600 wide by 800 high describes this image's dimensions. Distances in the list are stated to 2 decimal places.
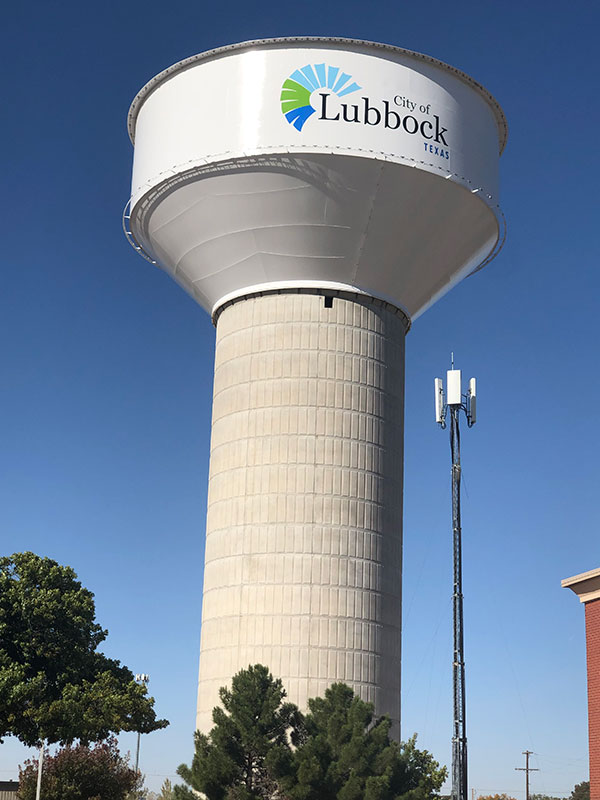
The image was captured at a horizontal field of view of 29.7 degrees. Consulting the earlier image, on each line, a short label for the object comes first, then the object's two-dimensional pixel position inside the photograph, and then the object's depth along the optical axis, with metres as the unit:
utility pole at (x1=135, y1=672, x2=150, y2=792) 50.32
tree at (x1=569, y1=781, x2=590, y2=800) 89.69
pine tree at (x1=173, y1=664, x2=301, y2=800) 25.94
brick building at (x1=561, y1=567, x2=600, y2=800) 26.52
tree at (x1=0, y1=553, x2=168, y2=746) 38.94
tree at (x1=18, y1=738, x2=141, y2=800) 42.53
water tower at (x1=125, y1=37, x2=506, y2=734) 31.39
